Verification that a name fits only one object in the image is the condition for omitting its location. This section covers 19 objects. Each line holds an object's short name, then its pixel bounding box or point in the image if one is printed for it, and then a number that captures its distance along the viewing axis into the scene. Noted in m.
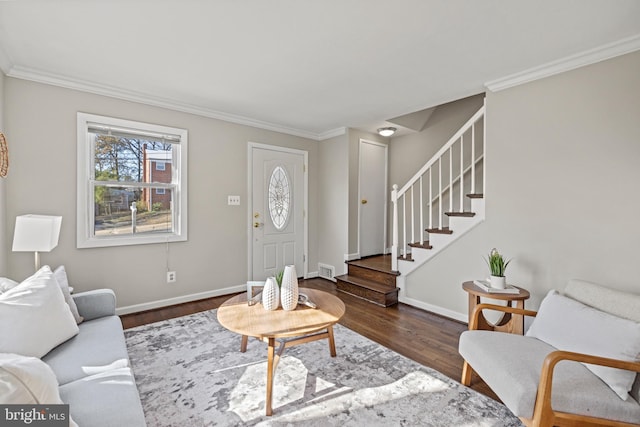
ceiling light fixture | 4.33
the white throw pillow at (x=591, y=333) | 1.41
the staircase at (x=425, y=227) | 3.12
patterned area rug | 1.66
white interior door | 4.60
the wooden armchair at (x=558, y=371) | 1.31
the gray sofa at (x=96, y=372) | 1.11
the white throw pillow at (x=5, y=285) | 1.65
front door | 4.11
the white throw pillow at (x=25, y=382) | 0.75
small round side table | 2.09
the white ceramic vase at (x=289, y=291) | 2.12
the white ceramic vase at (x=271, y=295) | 2.13
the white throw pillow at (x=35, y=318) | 1.38
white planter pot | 2.38
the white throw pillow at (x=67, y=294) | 1.92
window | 2.89
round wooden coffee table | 1.77
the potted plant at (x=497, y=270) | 2.38
